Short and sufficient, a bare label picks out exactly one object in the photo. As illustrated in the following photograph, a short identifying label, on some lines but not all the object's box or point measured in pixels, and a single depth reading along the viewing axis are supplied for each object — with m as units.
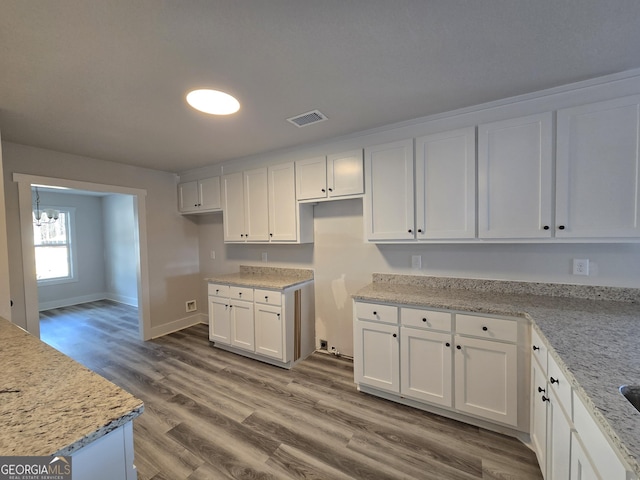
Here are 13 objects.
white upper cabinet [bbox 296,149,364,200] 2.54
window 5.57
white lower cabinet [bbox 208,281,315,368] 2.82
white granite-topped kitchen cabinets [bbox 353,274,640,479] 0.80
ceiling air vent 2.13
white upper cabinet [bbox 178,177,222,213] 3.59
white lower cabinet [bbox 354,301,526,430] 1.77
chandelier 5.08
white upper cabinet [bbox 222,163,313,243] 2.97
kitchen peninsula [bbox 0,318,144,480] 0.64
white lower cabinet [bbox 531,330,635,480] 0.81
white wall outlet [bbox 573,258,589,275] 1.90
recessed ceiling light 1.80
